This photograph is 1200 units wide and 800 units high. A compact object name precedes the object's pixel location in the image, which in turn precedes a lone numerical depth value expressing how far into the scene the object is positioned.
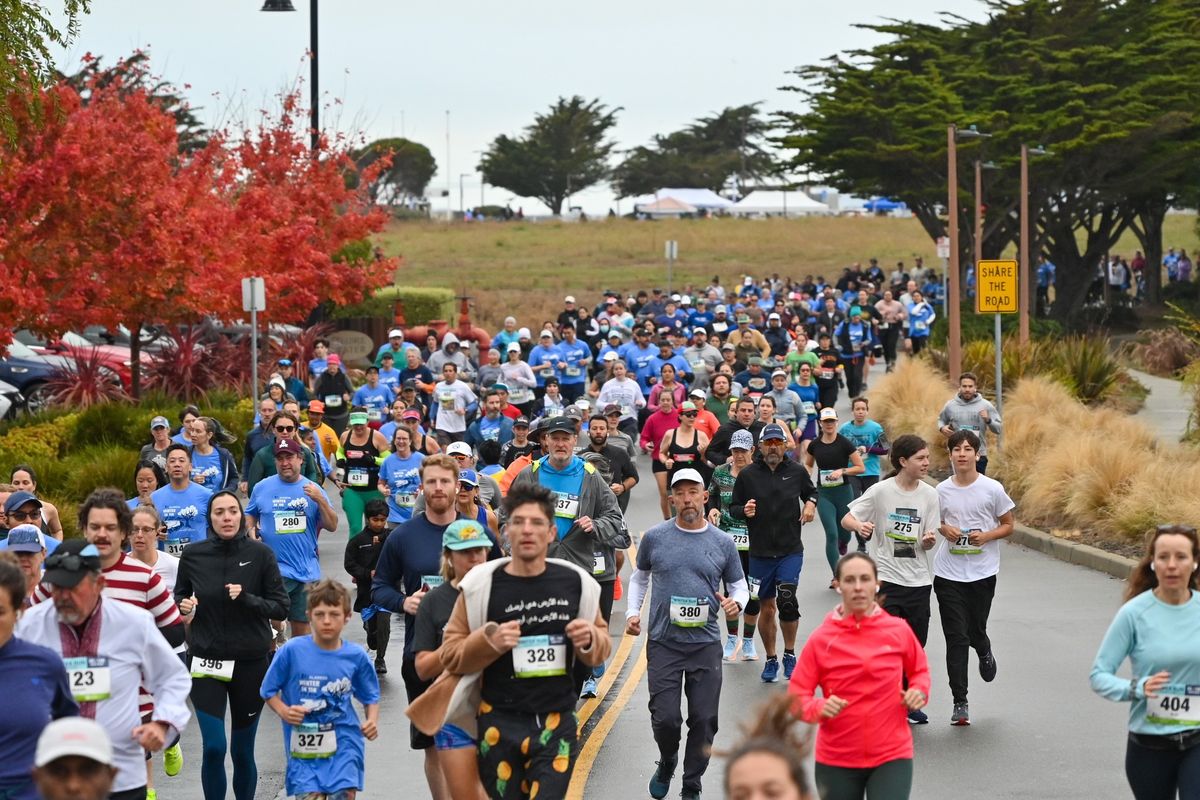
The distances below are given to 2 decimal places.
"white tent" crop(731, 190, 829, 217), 102.00
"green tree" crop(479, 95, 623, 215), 125.25
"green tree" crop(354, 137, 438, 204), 143.23
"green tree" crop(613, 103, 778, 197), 129.00
